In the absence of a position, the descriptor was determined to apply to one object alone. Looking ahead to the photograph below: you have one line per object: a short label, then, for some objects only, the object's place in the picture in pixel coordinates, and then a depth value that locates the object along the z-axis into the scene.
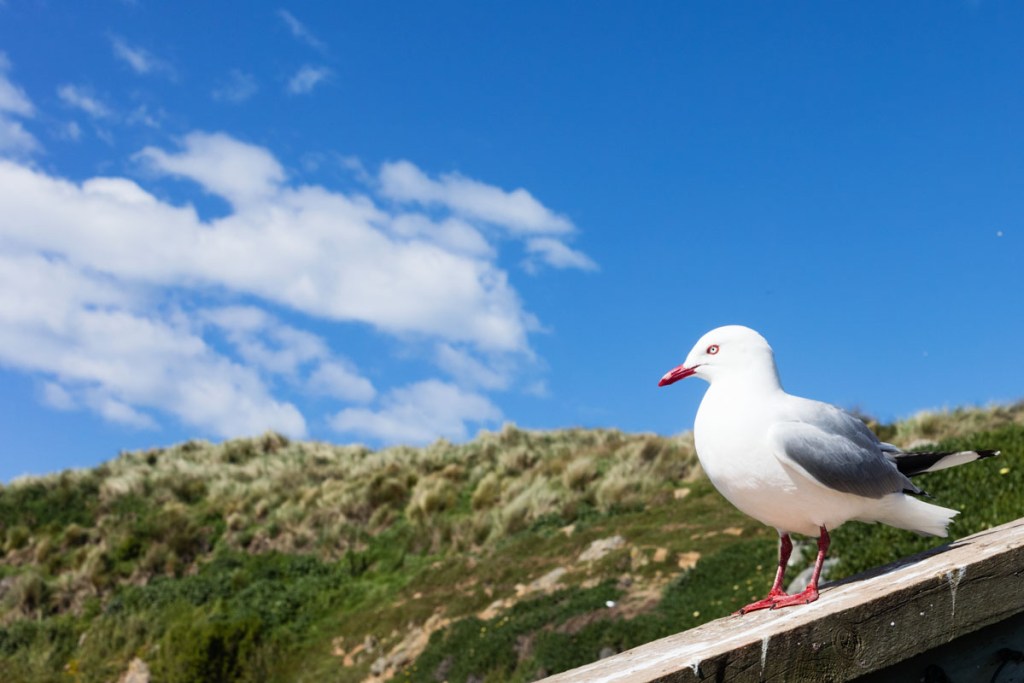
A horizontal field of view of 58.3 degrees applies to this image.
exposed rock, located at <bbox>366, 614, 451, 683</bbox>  14.11
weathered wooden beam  2.57
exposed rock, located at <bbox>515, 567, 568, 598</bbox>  14.38
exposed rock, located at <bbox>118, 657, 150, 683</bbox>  16.89
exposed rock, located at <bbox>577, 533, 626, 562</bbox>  15.33
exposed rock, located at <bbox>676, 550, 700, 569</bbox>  13.36
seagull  3.51
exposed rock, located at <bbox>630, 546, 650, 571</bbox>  13.78
